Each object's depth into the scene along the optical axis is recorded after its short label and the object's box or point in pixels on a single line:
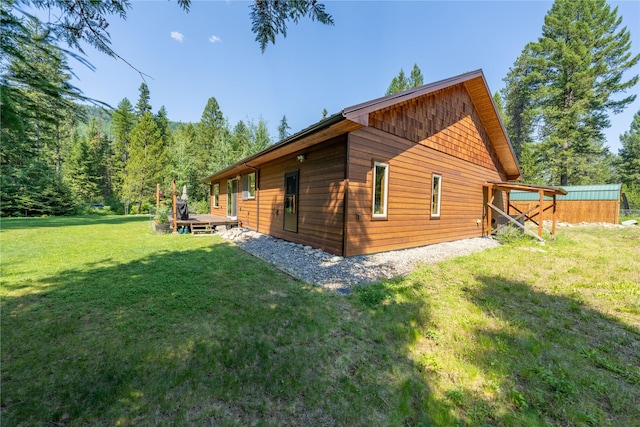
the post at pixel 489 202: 11.46
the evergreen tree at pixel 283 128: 36.44
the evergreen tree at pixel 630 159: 26.66
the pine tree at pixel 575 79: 19.16
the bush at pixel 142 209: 24.65
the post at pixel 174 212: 9.82
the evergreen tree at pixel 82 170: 25.81
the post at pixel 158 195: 10.88
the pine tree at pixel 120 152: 28.69
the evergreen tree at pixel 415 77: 26.05
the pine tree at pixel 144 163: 22.89
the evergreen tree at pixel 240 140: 25.20
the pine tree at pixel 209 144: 24.09
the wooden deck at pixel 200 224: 10.30
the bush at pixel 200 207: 21.63
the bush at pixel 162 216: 9.89
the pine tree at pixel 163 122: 31.85
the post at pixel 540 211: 8.94
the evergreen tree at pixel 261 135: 25.97
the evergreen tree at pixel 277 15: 2.38
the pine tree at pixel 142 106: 29.47
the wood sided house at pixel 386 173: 5.93
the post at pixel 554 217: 9.52
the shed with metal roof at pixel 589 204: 15.60
